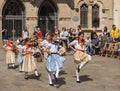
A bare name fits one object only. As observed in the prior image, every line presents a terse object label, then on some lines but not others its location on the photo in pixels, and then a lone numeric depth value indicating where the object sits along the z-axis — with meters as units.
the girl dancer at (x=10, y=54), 10.11
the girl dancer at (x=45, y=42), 7.93
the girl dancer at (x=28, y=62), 8.41
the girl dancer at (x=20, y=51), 8.83
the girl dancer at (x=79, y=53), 8.09
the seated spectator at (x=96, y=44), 13.52
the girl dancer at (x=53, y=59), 7.69
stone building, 16.32
